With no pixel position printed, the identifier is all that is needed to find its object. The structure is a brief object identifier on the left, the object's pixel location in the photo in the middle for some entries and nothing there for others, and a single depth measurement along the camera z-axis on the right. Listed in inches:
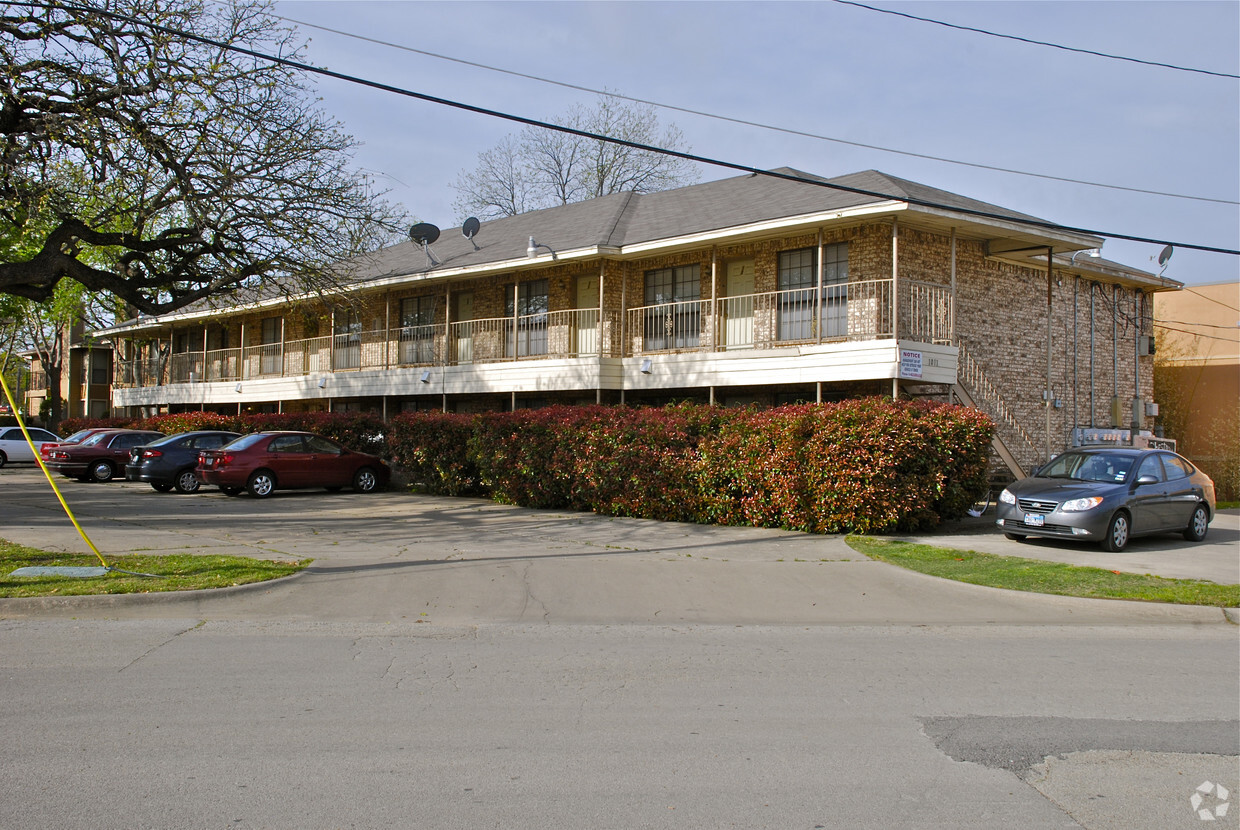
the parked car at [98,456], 989.2
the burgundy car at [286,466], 805.2
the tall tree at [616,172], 1855.3
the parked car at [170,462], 852.0
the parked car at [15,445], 1309.1
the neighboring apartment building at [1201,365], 1107.9
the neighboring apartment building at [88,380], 2124.8
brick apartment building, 737.0
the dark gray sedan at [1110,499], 507.8
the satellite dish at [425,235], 1080.2
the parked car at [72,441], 1017.6
